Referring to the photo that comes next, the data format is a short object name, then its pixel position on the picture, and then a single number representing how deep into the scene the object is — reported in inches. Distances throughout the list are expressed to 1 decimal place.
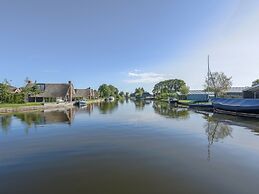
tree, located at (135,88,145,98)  4933.7
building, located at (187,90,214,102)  1870.6
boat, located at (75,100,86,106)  1844.5
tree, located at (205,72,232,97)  1844.9
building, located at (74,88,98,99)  3098.2
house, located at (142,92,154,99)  5167.1
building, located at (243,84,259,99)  1094.8
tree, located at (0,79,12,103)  1419.7
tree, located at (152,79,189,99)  3645.4
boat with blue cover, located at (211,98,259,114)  777.3
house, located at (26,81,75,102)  1981.6
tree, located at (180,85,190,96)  2543.9
